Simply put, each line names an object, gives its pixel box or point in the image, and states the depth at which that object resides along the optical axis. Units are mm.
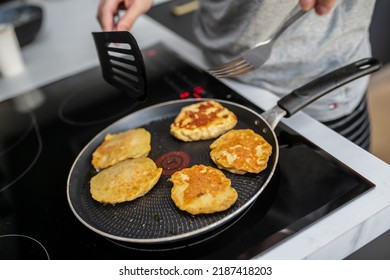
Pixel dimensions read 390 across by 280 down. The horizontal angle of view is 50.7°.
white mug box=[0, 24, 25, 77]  1237
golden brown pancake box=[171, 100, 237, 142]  867
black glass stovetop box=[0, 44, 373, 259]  687
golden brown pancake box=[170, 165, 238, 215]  698
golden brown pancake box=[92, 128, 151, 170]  860
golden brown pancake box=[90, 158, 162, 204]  762
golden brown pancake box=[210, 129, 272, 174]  762
